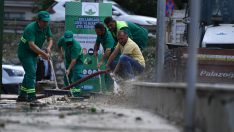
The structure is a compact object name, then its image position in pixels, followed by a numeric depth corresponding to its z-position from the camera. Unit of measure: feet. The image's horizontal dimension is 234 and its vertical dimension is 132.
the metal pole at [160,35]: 54.44
